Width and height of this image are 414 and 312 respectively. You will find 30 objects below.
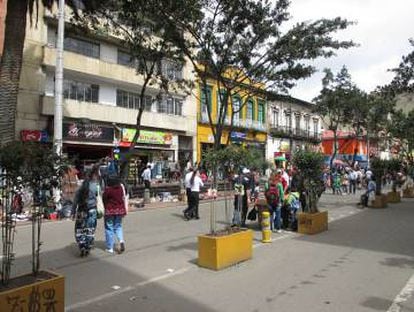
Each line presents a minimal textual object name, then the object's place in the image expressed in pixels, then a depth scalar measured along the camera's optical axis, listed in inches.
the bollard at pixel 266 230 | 441.8
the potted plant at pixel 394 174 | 968.9
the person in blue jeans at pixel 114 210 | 386.9
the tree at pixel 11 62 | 529.0
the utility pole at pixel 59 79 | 684.1
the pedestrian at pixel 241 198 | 519.8
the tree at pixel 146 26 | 684.7
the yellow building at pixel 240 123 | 1584.6
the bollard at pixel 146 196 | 832.3
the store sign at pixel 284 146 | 2043.8
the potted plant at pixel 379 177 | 831.7
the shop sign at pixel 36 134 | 1004.6
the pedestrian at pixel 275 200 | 505.4
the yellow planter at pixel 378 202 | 829.9
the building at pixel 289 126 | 2000.5
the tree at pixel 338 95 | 1371.8
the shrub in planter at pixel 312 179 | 531.2
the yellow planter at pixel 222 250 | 328.2
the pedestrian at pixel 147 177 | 905.6
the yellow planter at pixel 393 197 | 967.6
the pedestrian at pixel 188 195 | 628.7
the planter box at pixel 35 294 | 190.4
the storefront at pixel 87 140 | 1121.4
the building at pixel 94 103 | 1059.9
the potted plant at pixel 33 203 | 196.2
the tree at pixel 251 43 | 711.1
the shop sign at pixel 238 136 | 1734.4
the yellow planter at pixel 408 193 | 1145.4
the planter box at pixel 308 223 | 505.4
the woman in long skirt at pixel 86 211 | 379.9
